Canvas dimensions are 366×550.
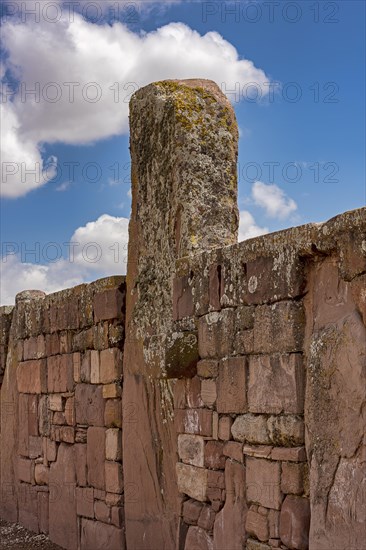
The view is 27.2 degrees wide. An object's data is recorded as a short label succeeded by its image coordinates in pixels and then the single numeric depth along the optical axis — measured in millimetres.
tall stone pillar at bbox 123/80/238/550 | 6043
